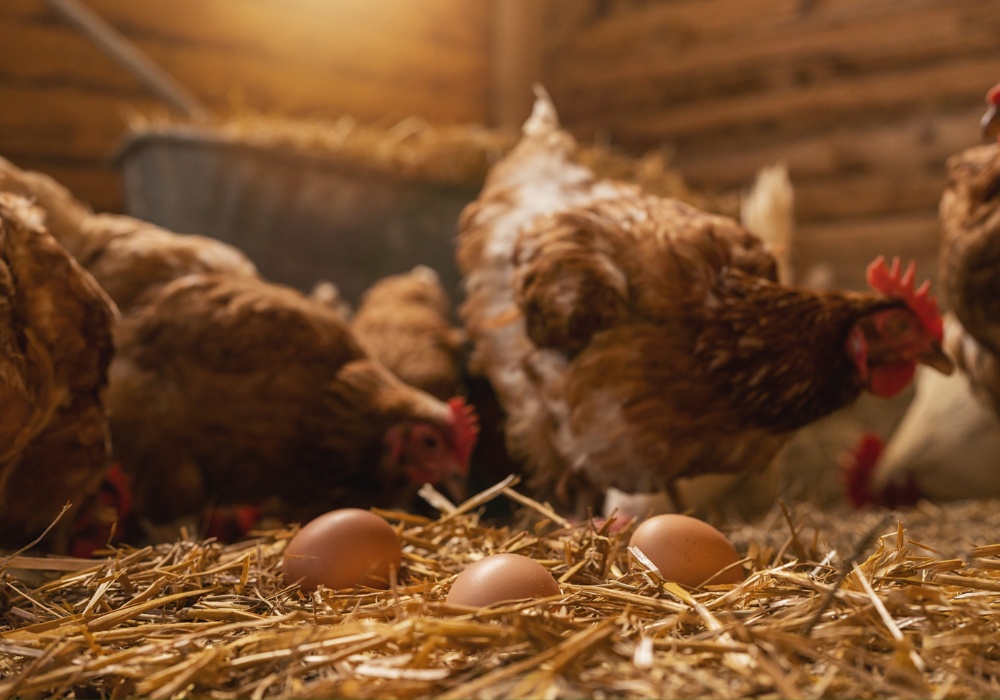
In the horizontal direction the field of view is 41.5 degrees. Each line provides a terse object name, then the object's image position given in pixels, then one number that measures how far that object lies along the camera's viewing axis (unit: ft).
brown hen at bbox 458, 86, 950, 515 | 2.72
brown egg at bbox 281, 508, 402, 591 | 2.23
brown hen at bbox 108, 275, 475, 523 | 2.96
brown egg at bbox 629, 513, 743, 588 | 2.19
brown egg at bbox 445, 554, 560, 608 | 2.02
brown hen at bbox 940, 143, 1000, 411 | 2.80
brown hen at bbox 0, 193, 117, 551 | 2.27
